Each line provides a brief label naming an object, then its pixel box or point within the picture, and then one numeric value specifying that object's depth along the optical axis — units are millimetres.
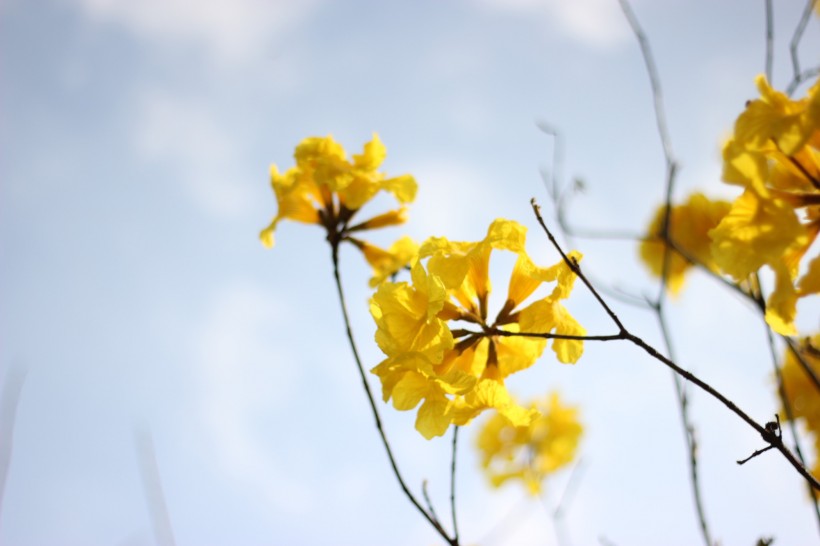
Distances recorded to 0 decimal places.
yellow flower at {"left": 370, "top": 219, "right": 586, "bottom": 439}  1762
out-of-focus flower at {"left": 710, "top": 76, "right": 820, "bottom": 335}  1585
